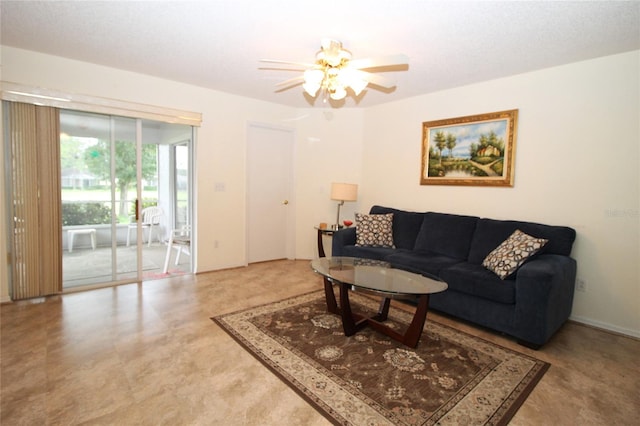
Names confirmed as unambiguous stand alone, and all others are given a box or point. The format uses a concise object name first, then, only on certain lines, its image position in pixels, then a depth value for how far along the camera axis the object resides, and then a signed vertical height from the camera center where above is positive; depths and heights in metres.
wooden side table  4.74 -0.56
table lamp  4.79 +0.08
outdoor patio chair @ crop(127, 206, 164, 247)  4.82 -0.38
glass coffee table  2.44 -0.69
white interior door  4.98 +0.04
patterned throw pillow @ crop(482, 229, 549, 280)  2.78 -0.47
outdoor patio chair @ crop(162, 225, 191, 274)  4.52 -0.67
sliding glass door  3.59 -0.03
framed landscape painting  3.57 +0.60
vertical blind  3.21 -0.08
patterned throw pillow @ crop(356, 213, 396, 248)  4.12 -0.43
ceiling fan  2.49 +0.98
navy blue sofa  2.53 -0.66
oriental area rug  1.81 -1.17
